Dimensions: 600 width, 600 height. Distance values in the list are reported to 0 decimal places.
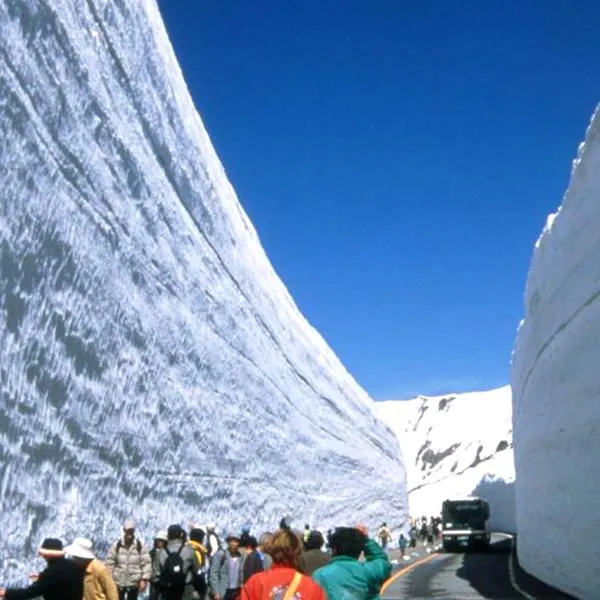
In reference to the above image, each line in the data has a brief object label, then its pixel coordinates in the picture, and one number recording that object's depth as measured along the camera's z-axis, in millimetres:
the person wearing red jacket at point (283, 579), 4414
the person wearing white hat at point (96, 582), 6129
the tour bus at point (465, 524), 34031
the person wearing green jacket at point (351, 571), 4973
